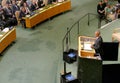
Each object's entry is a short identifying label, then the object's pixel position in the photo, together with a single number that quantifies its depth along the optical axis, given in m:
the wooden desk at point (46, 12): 15.80
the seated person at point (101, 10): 16.17
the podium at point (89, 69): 8.79
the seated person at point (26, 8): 16.70
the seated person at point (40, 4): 17.63
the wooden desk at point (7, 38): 12.92
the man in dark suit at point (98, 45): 10.40
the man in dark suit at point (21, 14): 16.45
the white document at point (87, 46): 10.58
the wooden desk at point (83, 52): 10.12
